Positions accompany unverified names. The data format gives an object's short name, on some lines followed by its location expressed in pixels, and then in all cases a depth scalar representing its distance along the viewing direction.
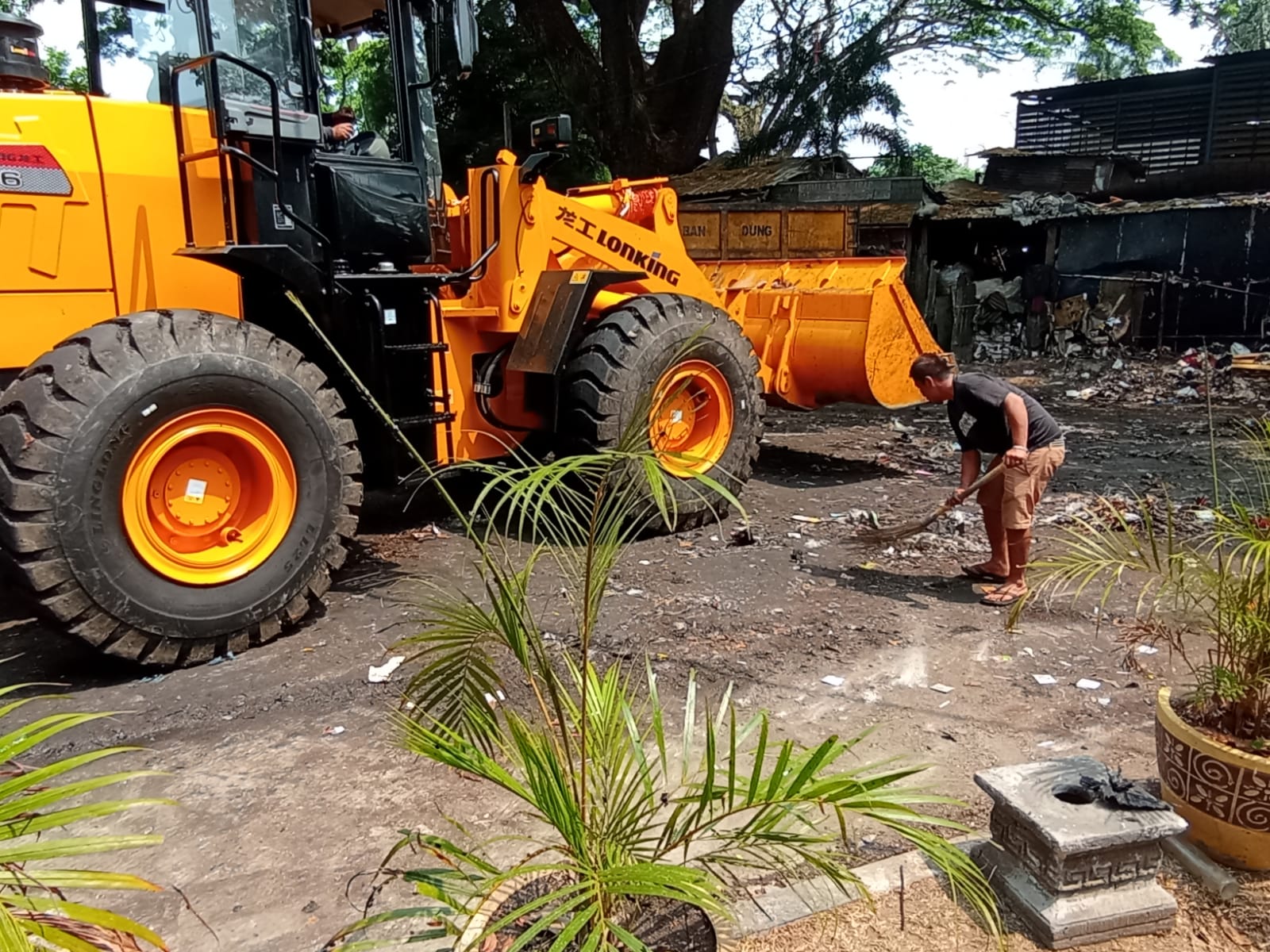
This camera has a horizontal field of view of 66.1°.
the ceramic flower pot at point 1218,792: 2.54
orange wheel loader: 3.74
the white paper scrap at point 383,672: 3.98
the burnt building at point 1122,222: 14.83
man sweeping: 4.75
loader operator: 4.89
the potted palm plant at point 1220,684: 2.57
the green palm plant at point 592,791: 1.84
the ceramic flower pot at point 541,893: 2.02
